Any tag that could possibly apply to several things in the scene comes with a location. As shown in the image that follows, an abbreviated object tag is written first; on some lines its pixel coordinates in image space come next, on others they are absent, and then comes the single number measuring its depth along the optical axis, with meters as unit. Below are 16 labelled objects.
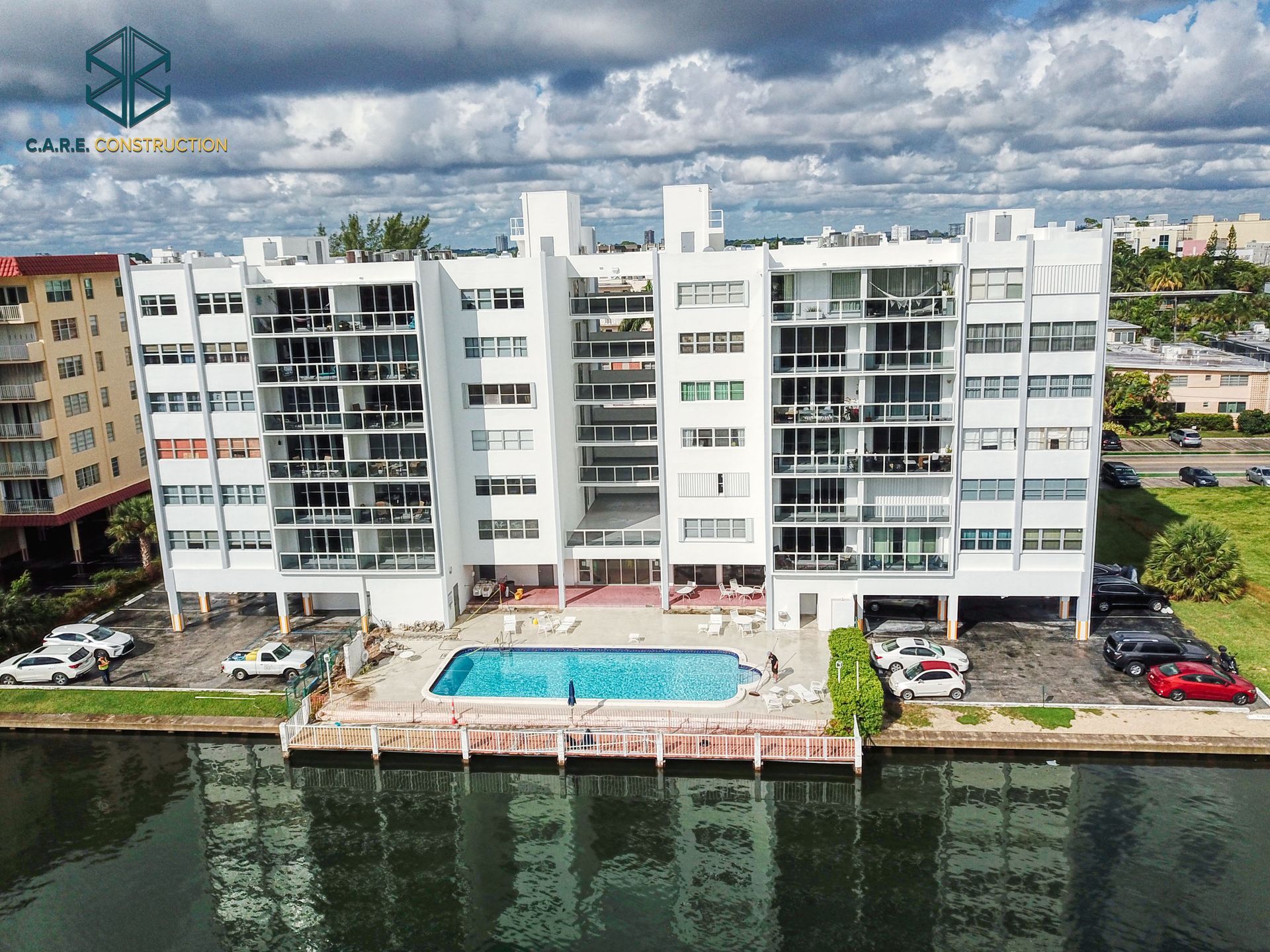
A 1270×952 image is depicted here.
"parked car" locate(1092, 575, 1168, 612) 48.81
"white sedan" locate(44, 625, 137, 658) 47.12
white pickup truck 44.78
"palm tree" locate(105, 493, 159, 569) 56.47
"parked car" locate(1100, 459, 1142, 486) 71.25
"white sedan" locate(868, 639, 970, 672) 42.47
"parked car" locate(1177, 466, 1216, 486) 71.44
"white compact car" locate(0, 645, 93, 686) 45.00
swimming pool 42.41
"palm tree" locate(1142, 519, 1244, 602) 49.91
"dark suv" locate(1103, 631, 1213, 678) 42.00
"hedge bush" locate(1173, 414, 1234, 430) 89.19
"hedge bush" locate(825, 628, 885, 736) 37.38
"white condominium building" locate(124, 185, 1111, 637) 44.16
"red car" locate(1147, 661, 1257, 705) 39.41
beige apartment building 57.97
